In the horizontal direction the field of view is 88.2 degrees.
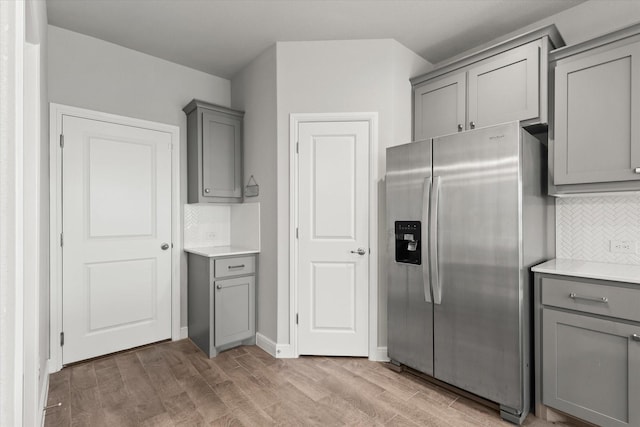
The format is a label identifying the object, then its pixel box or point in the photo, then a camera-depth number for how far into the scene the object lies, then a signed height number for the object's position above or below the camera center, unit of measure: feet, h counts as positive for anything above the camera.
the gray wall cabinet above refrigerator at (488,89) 7.63 +3.21
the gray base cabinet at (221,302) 9.70 -2.73
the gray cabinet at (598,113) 6.38 +2.01
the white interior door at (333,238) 9.48 -0.74
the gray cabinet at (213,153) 10.68 +2.02
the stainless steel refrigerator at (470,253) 6.58 -0.92
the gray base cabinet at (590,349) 5.67 -2.52
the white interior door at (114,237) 9.18 -0.70
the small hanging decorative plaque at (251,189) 10.89 +0.82
